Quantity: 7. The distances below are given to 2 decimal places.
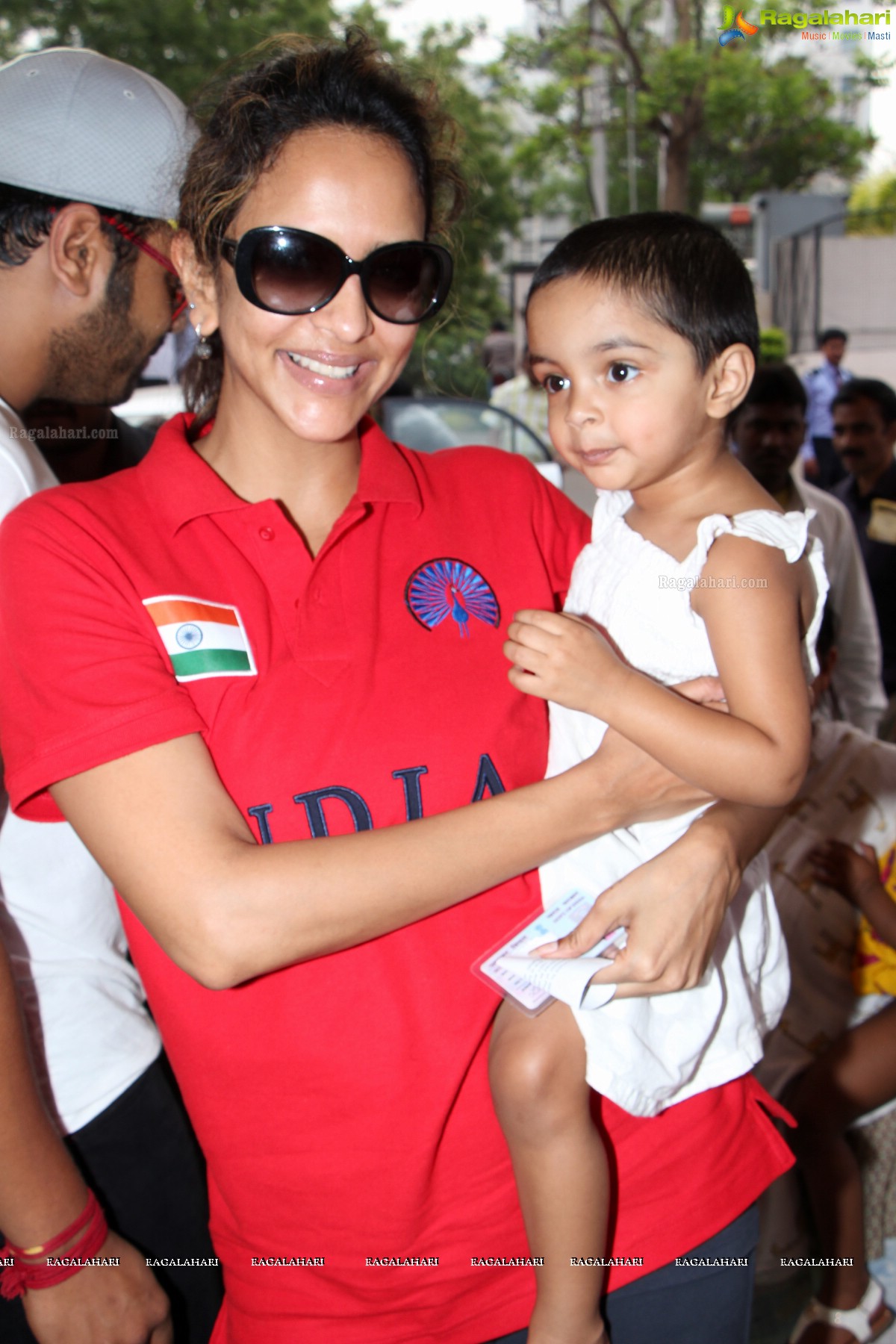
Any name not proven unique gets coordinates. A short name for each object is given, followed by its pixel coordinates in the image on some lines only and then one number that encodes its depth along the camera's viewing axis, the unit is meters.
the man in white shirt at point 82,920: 1.55
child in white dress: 1.56
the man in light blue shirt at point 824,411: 9.39
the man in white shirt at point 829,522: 4.55
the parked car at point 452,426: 6.96
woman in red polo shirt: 1.37
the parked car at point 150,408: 5.73
